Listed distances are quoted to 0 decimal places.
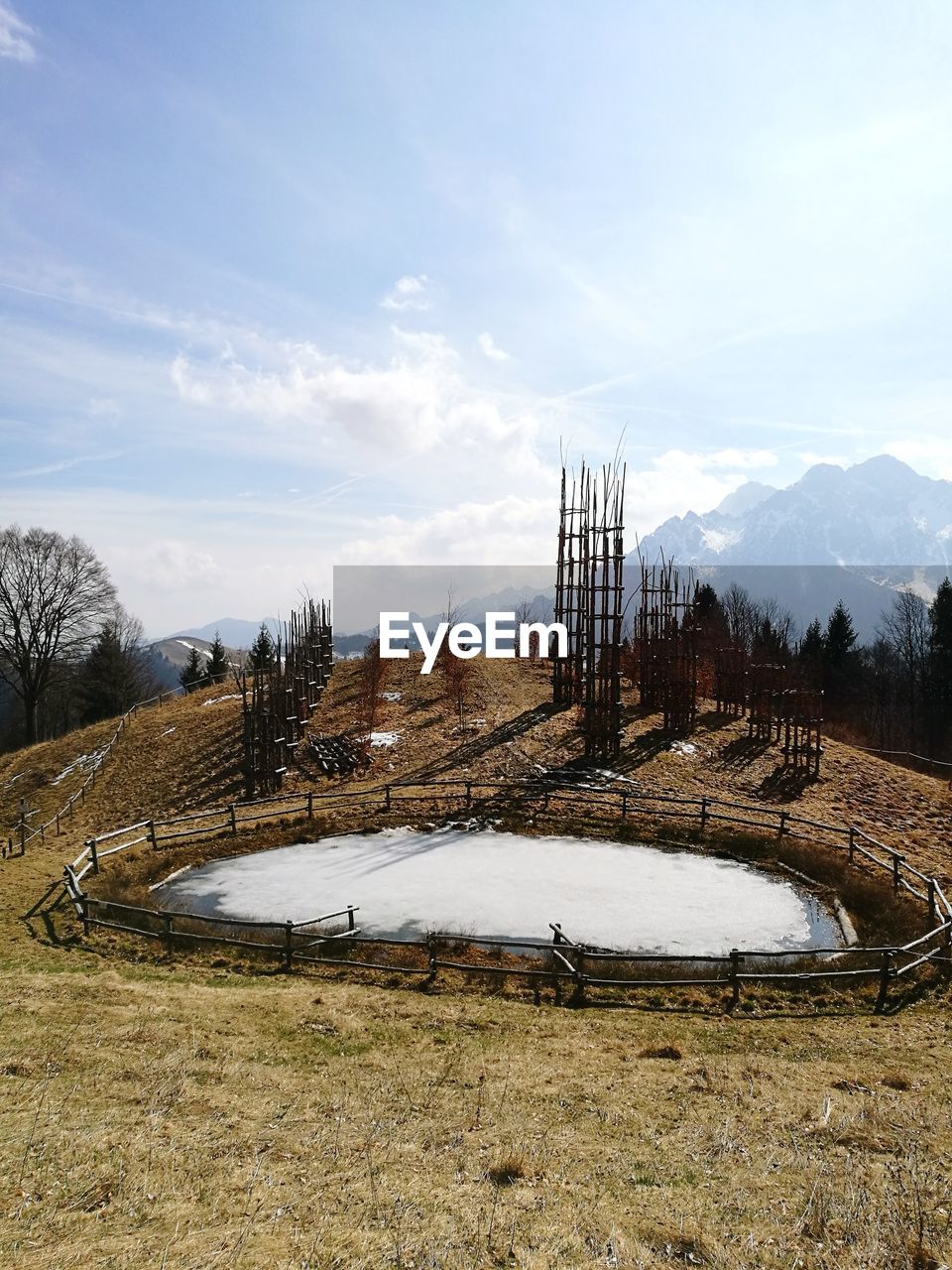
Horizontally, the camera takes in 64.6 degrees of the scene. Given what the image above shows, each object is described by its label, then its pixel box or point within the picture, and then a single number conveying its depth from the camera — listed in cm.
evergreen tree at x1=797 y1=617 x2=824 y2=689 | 4975
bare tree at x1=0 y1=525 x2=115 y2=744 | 3916
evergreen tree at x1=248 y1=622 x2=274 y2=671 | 4991
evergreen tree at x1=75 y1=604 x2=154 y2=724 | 4762
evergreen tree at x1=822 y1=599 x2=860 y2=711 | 5628
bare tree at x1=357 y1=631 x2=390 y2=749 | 2988
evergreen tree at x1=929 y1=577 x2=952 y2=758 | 4987
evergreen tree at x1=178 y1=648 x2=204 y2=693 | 5631
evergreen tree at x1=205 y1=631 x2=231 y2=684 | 5472
